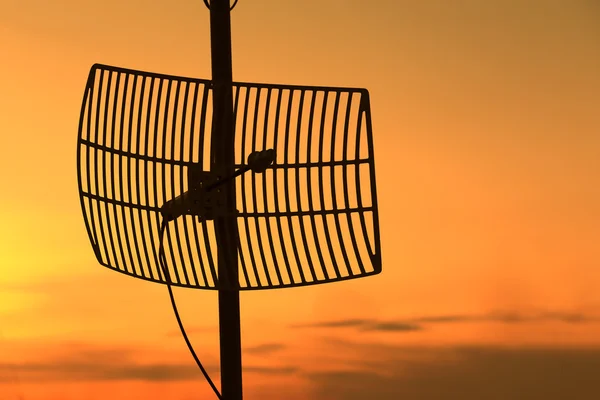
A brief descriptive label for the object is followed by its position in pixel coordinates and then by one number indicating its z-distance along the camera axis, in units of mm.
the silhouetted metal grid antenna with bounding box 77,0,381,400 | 12117
